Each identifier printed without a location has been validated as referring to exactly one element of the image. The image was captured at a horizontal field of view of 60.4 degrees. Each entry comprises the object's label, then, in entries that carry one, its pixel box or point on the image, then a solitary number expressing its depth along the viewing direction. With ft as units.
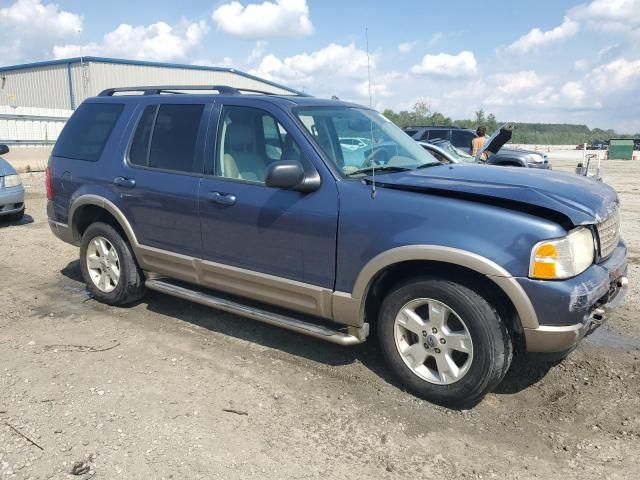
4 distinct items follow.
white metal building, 101.60
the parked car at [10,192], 28.68
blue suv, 10.27
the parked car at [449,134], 53.52
